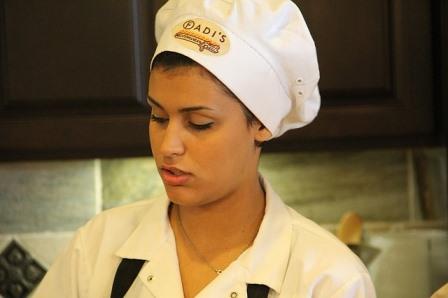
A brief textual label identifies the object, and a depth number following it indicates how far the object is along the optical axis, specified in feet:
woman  5.71
